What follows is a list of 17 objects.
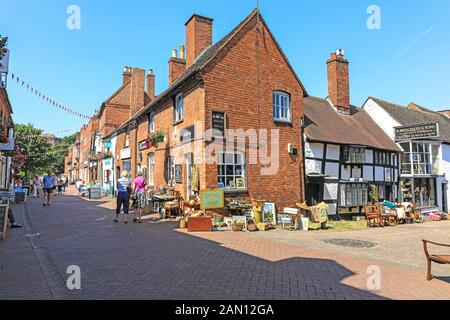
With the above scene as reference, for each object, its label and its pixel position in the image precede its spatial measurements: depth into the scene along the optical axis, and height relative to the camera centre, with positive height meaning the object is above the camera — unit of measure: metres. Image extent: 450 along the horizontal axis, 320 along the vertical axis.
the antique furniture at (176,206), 12.05 -0.97
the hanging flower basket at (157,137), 14.72 +2.07
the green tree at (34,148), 36.44 +3.97
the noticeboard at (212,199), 10.80 -0.63
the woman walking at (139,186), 11.80 -0.20
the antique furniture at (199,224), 9.73 -1.36
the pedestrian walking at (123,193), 10.67 -0.42
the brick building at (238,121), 11.81 +2.49
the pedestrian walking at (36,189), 22.60 -0.62
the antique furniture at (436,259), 4.97 -1.27
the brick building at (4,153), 22.27 +1.73
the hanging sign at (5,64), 12.55 +4.75
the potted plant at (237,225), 10.35 -1.47
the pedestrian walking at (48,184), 15.62 -0.18
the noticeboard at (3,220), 7.93 -1.04
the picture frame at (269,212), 11.99 -1.18
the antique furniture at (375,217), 13.64 -1.56
